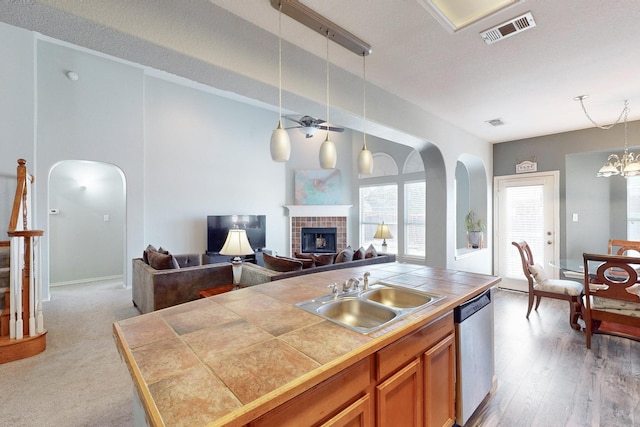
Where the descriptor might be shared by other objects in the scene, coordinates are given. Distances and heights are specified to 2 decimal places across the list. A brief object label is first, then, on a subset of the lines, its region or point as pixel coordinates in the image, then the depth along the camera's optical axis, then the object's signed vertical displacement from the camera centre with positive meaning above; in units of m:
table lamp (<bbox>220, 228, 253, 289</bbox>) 3.19 -0.34
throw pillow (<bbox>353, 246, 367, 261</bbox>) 3.93 -0.56
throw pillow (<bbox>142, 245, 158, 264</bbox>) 3.95 -0.57
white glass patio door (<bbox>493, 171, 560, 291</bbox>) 4.72 -0.15
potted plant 4.96 -0.29
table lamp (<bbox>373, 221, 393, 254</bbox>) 5.85 -0.40
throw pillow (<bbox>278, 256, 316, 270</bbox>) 3.33 -0.57
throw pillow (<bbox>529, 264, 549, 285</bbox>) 3.62 -0.78
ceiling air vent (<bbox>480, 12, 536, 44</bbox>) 1.87 +1.25
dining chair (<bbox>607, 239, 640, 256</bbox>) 3.58 -0.46
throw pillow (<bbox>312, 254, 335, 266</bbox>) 3.54 -0.56
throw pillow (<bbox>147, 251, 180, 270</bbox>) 3.54 -0.58
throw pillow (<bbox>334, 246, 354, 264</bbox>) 3.71 -0.55
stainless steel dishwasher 1.78 -0.93
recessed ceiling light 1.74 +1.28
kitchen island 0.82 -0.51
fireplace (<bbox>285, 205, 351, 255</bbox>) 7.23 -0.18
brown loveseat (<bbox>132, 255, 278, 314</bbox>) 3.34 -0.82
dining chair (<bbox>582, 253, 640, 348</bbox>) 2.62 -0.85
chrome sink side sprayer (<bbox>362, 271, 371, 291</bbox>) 1.88 -0.45
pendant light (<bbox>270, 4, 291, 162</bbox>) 1.85 +0.45
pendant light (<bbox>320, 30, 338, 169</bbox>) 2.08 +0.43
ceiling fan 4.90 +1.54
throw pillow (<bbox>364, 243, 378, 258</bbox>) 4.05 -0.56
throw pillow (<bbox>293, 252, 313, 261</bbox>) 3.71 -0.55
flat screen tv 6.05 -0.30
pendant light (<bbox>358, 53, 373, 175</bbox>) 2.27 +0.41
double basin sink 1.56 -0.53
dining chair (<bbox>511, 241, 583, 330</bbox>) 3.38 -0.92
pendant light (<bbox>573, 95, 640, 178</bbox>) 3.36 +0.65
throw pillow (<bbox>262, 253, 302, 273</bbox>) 3.21 -0.56
